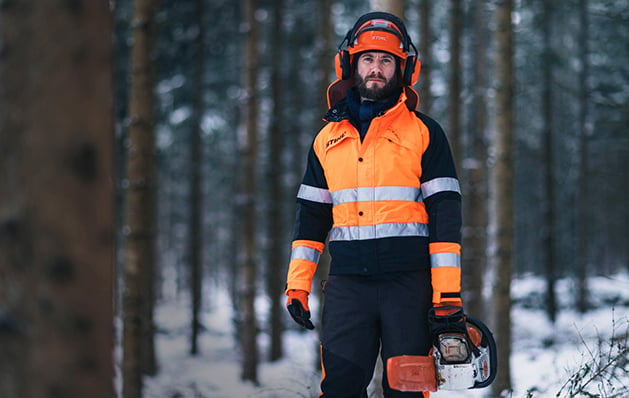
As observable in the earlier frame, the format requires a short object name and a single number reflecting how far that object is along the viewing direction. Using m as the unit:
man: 3.80
